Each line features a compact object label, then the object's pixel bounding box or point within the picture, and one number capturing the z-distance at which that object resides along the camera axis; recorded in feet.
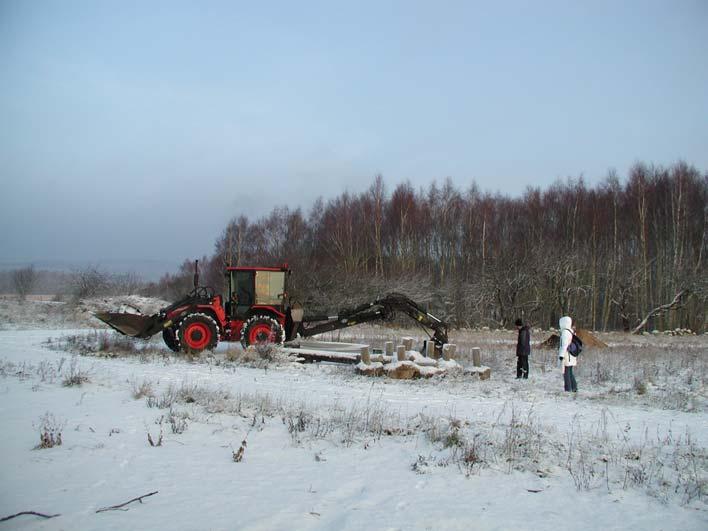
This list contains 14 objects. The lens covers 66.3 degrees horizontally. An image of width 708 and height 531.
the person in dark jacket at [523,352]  44.77
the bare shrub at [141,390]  29.94
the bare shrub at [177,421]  23.35
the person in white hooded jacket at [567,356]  37.86
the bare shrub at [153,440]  21.40
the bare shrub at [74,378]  32.68
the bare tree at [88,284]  137.59
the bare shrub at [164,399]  27.76
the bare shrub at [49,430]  20.44
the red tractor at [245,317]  52.37
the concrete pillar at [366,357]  45.62
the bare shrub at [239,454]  20.16
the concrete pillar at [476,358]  45.98
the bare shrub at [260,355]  48.55
